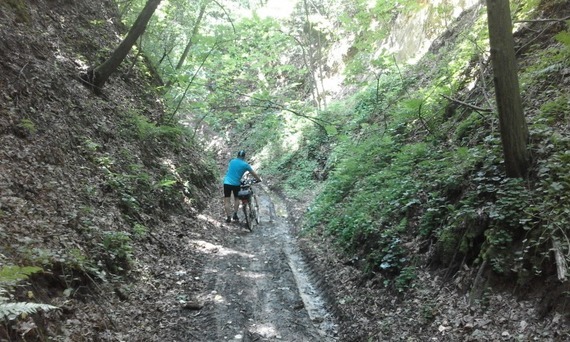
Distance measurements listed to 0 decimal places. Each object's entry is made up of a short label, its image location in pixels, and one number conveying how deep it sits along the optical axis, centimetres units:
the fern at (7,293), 363
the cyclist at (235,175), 1255
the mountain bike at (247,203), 1233
